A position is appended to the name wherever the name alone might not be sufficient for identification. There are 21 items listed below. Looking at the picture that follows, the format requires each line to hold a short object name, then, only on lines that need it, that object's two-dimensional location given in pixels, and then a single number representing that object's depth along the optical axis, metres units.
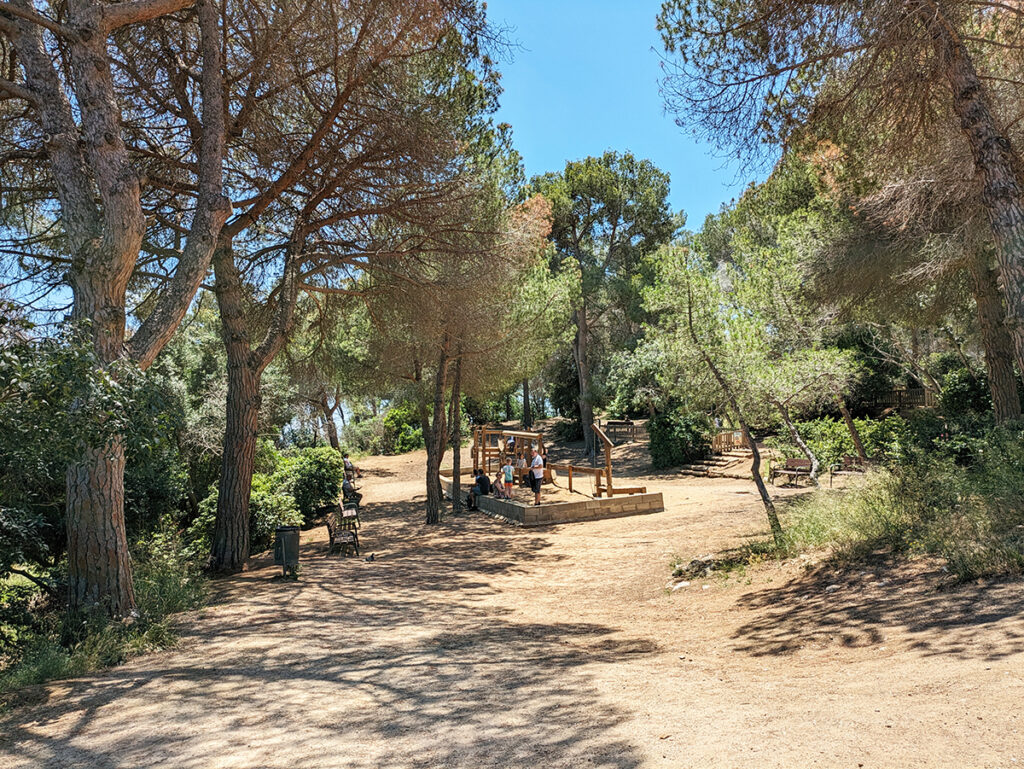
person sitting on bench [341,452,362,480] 19.64
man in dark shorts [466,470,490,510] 18.47
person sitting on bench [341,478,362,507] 17.82
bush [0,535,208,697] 5.25
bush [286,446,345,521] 16.34
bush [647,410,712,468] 24.02
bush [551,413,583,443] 33.53
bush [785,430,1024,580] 5.89
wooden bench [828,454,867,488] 14.72
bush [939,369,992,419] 18.44
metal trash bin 9.07
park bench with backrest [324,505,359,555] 11.61
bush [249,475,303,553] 12.35
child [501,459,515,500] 17.38
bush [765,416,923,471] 15.90
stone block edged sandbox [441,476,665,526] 14.92
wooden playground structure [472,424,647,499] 16.27
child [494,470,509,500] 17.50
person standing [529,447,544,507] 16.02
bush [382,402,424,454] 35.19
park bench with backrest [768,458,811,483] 16.23
